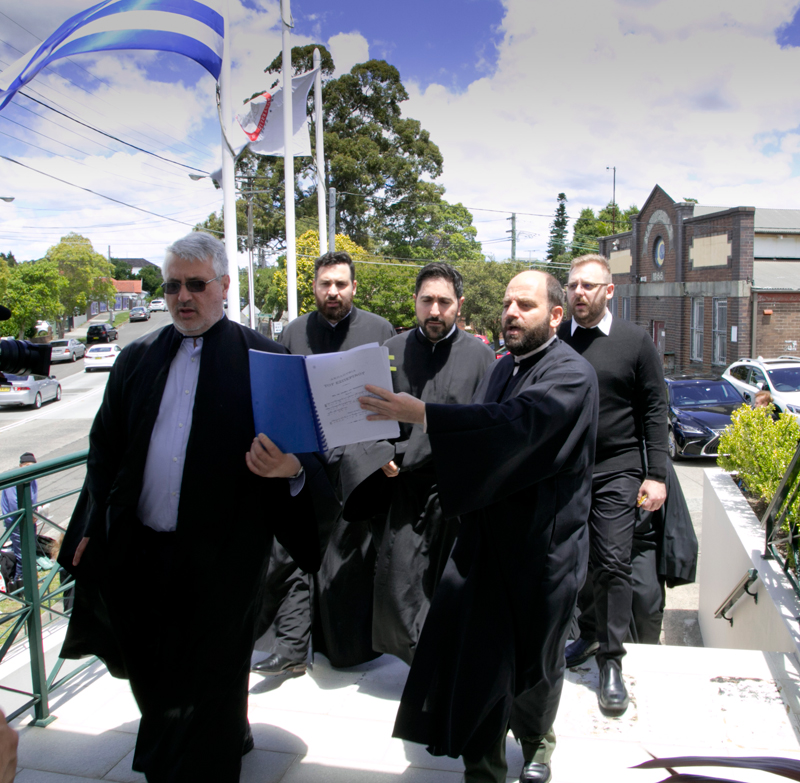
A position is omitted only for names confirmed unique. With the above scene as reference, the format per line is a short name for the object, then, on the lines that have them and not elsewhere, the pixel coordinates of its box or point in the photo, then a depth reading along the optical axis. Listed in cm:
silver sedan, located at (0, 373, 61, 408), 2588
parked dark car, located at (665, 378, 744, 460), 1300
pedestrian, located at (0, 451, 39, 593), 623
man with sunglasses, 229
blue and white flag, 595
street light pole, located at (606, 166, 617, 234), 6256
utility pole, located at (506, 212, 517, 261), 5141
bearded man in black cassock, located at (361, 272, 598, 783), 240
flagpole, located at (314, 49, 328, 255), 1547
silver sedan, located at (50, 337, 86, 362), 4078
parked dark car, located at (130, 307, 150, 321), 7050
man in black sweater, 334
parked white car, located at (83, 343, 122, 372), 3719
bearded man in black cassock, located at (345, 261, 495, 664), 336
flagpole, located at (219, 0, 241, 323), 812
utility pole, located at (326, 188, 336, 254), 2327
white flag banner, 1182
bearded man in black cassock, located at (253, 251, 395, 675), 354
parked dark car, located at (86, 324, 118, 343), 4791
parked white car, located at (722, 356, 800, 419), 1344
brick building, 2334
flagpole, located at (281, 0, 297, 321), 1184
